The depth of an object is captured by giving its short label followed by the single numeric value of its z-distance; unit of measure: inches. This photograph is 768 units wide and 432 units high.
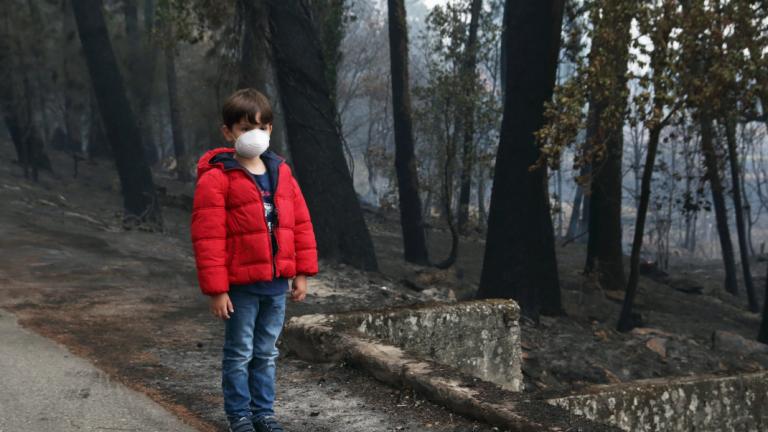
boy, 171.3
